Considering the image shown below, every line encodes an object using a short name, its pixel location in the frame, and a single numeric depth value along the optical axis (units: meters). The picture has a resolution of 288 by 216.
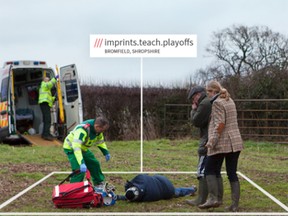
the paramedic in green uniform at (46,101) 15.82
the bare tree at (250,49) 33.62
